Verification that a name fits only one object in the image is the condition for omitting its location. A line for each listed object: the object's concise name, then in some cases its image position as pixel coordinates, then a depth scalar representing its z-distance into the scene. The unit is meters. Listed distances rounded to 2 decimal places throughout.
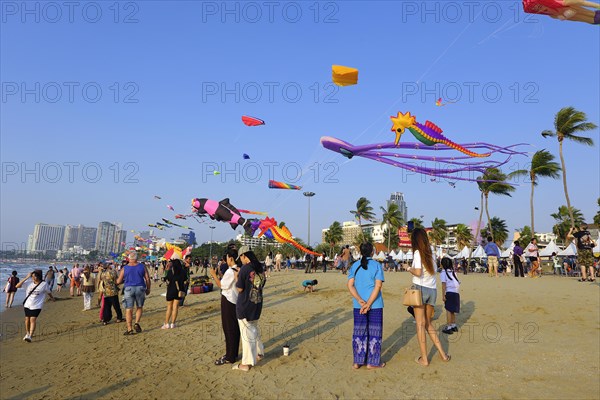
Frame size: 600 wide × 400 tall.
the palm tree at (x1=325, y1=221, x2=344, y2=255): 82.12
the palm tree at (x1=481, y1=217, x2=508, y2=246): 67.81
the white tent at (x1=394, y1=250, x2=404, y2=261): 40.00
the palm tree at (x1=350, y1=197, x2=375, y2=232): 73.80
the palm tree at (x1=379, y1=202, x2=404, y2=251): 71.38
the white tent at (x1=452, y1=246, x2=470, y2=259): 33.59
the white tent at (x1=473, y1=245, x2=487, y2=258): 32.69
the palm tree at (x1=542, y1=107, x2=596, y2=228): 27.55
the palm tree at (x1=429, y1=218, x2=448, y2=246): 69.34
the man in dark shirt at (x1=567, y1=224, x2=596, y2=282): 11.72
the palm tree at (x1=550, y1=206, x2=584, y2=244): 61.31
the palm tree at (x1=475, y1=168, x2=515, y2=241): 34.91
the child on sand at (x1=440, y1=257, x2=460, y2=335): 6.76
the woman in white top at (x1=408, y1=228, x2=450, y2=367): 5.11
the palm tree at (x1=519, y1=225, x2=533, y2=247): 65.06
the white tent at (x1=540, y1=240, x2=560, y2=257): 25.03
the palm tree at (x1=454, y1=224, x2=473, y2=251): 69.88
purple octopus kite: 10.19
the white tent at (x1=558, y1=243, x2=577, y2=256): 21.89
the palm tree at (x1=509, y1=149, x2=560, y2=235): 30.22
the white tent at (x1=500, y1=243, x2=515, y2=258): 28.03
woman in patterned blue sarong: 4.98
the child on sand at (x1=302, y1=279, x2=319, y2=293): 14.45
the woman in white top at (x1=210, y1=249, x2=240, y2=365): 5.64
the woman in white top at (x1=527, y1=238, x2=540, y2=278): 16.23
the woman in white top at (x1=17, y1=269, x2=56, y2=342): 7.95
